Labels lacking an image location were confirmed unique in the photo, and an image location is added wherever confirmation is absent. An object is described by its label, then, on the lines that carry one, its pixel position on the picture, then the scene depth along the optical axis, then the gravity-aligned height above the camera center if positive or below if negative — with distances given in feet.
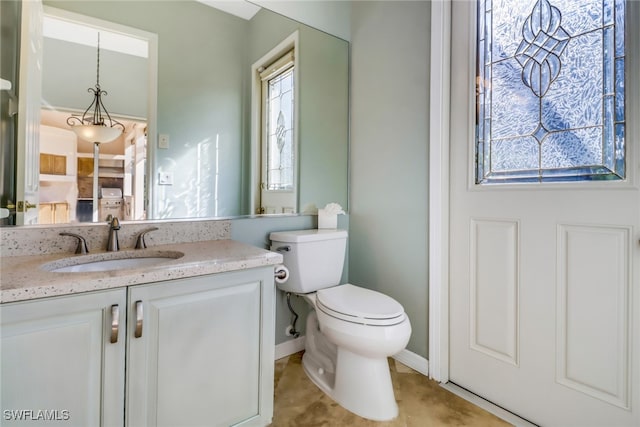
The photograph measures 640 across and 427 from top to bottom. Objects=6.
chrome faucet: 4.14 -0.32
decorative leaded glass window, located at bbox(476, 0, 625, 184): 3.79 +1.71
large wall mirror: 4.23 +1.72
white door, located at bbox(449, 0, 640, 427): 3.65 -0.62
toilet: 4.38 -1.61
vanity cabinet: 2.62 -1.39
